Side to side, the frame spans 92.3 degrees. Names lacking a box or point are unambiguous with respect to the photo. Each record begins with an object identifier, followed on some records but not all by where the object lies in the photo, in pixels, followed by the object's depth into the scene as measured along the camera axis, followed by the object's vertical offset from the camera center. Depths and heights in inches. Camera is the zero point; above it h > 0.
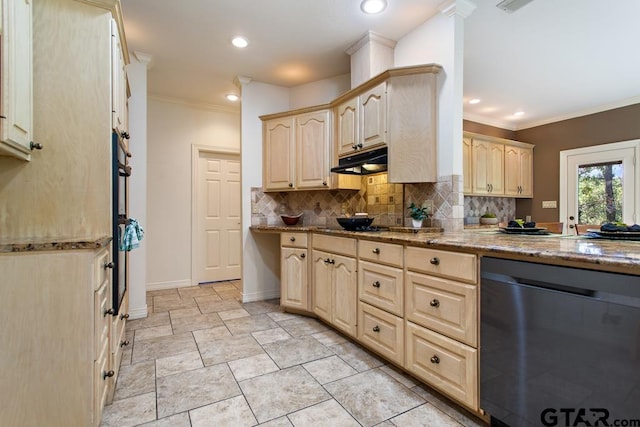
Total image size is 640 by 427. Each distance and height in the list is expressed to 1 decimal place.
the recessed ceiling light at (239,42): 114.5 +64.3
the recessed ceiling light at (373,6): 93.0 +63.4
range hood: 102.3 +17.2
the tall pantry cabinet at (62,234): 49.8 -4.7
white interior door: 177.0 -4.2
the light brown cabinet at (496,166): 183.9 +28.4
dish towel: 81.8 -7.2
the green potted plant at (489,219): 188.5 -5.0
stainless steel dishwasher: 40.8 -20.4
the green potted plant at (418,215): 97.2 -1.3
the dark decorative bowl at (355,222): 104.3 -3.8
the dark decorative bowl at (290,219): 140.5 -3.7
